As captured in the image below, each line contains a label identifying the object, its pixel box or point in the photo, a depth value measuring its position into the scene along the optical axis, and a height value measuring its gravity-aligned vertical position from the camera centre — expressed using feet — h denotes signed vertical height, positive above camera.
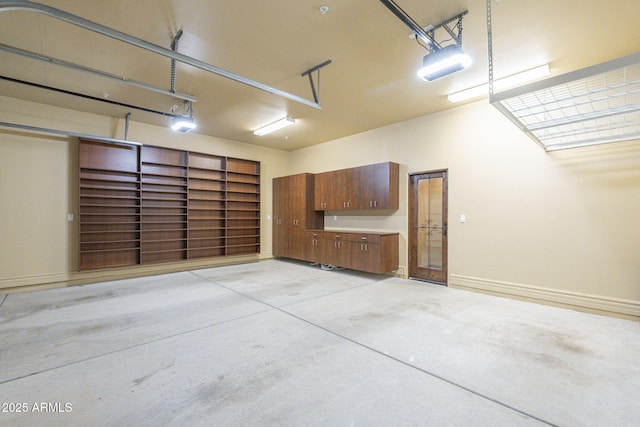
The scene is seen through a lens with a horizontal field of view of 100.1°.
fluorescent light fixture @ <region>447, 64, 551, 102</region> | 11.81 +6.40
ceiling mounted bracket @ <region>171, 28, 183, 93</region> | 9.80 +6.56
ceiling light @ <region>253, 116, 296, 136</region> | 18.14 +6.58
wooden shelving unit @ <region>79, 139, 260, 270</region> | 17.39 +0.90
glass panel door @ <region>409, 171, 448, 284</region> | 17.01 -0.62
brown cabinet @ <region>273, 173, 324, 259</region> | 23.39 +0.25
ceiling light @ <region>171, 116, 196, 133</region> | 14.57 +5.13
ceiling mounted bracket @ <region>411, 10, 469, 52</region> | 8.96 +6.56
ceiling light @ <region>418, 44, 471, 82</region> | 8.54 +5.10
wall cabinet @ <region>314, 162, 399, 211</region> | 18.37 +2.17
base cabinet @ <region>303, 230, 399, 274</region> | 17.70 -2.37
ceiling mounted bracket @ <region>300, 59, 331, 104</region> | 11.71 +6.64
